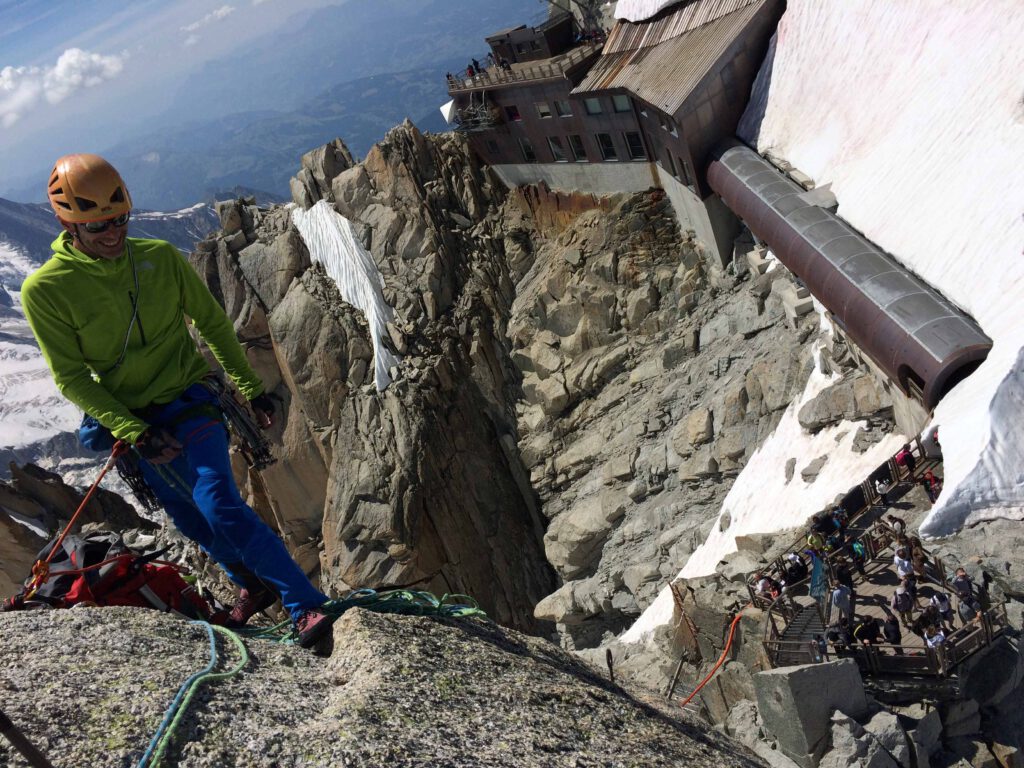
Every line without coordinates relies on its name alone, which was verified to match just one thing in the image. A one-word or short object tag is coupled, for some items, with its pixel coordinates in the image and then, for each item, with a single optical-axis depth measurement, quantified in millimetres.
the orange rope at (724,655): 15766
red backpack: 7844
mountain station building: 28641
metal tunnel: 15398
